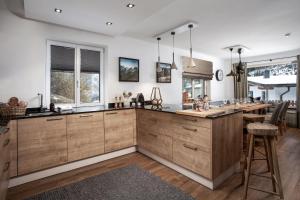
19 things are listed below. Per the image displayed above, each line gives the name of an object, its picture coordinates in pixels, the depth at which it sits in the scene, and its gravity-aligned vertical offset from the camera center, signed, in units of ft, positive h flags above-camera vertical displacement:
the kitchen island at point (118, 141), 6.76 -1.93
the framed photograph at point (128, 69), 11.69 +2.20
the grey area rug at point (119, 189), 6.22 -3.55
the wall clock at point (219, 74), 19.91 +3.02
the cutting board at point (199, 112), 6.66 -0.54
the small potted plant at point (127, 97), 11.80 +0.21
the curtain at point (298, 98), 16.55 +0.11
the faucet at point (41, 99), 8.74 +0.05
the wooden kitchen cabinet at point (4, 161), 4.87 -1.93
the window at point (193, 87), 16.89 +1.33
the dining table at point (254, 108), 11.30 -0.60
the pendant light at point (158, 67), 13.29 +2.68
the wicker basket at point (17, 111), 7.30 -0.45
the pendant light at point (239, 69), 14.12 +2.57
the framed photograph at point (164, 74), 14.04 +2.18
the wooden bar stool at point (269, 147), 5.76 -1.68
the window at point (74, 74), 9.68 +1.61
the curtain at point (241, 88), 20.33 +1.42
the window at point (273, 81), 18.20 +2.14
